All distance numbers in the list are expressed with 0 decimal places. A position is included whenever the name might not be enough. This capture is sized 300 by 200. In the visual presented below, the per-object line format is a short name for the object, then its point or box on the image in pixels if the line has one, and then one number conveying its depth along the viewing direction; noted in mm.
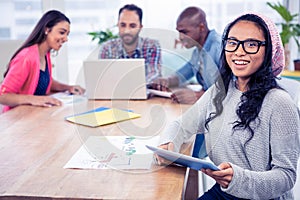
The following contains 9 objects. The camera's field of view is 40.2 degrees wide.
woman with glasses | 1235
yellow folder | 1792
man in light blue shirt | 2367
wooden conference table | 1111
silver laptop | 2125
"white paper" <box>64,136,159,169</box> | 1299
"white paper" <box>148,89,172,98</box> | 2260
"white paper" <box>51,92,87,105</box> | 2258
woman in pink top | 2186
